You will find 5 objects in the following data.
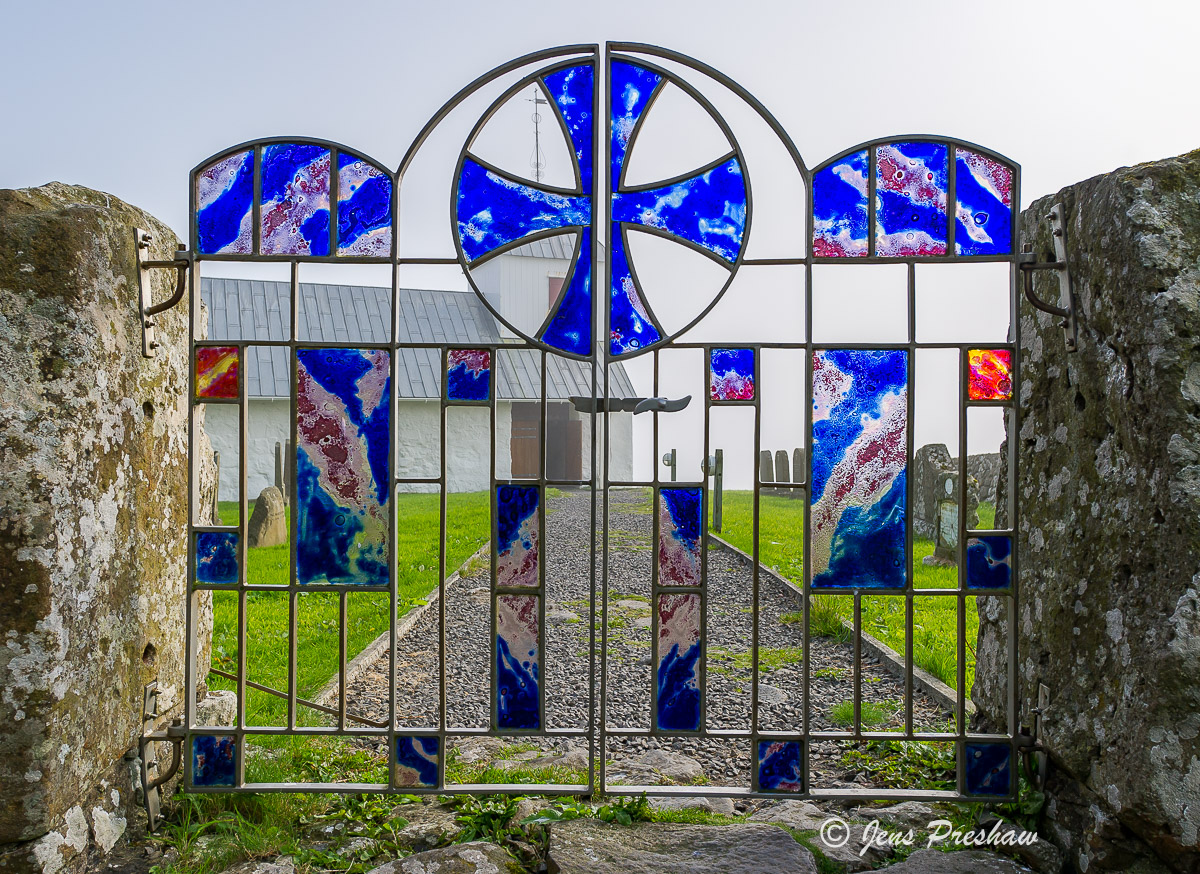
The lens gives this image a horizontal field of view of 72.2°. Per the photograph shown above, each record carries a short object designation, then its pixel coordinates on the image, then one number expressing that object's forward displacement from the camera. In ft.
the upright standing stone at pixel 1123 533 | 7.89
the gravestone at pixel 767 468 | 48.14
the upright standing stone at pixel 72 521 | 8.40
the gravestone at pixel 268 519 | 33.78
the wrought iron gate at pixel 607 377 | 10.18
